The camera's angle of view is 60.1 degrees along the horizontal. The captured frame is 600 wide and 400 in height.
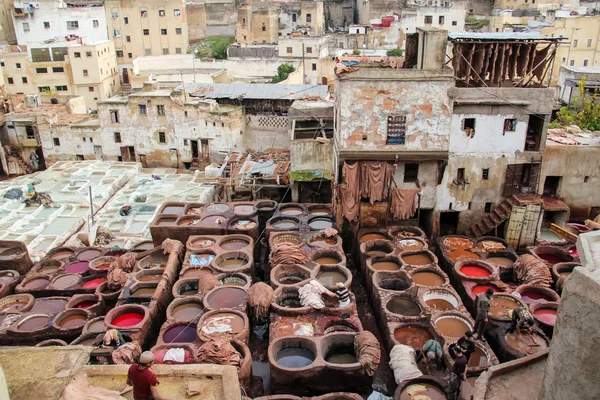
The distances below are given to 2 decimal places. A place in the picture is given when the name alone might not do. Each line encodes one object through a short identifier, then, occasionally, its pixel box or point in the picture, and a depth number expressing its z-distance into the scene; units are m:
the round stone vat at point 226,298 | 17.78
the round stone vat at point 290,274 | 19.59
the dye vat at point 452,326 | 16.82
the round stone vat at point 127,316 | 17.66
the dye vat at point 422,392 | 13.79
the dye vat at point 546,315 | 17.25
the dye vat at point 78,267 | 21.97
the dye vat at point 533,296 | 18.91
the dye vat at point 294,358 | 15.60
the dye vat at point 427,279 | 19.51
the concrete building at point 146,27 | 57.12
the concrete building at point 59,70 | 46.28
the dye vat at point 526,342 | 15.90
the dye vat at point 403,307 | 18.21
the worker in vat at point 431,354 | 14.80
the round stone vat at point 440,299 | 18.27
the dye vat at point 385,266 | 20.64
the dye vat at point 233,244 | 21.86
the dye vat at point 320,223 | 23.48
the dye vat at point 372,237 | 22.62
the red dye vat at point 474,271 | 20.12
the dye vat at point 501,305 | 17.61
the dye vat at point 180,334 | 16.56
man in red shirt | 9.16
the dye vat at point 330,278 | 19.59
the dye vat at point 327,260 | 20.88
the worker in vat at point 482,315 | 14.35
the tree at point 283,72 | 46.47
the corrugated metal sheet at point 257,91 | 35.49
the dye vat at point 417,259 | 20.88
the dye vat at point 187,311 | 17.73
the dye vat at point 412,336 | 16.52
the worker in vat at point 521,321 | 15.90
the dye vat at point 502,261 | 21.03
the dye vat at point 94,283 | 20.80
